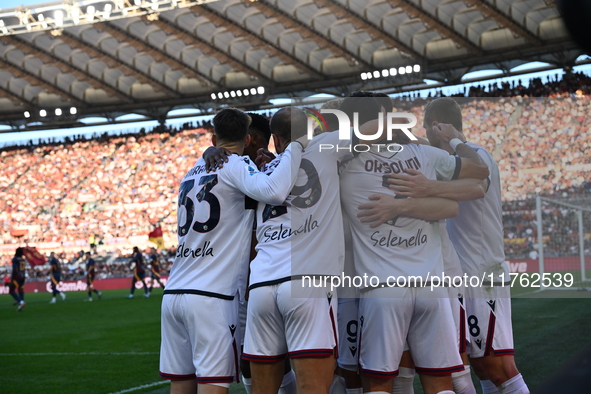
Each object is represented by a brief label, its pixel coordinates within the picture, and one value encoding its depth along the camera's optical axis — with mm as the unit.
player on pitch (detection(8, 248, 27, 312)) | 18359
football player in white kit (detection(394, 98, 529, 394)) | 3973
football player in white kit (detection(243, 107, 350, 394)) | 3174
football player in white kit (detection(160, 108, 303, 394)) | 3459
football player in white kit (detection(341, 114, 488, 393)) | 3252
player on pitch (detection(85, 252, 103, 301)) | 20547
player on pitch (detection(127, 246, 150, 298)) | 19422
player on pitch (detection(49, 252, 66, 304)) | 20484
